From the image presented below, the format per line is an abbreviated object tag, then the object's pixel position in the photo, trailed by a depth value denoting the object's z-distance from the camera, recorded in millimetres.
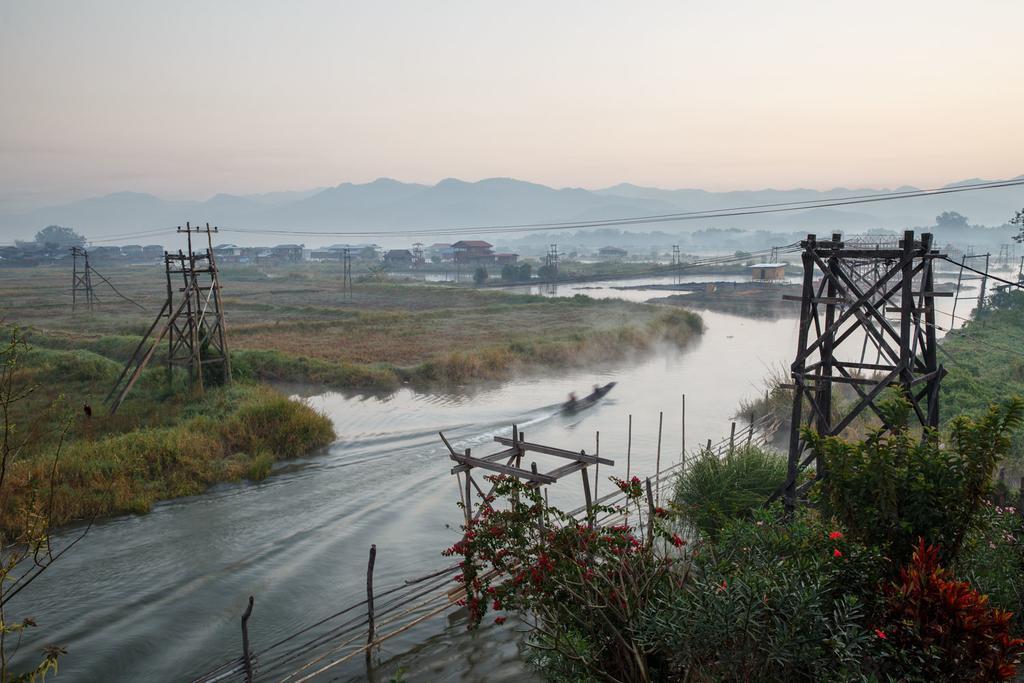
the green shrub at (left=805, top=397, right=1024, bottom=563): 5863
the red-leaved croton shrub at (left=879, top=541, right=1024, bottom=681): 4641
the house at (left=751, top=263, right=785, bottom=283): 79000
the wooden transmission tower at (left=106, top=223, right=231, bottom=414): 20703
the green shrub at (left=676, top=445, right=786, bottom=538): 12047
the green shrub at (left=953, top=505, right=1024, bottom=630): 6520
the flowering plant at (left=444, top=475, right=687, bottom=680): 6367
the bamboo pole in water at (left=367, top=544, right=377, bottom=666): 9195
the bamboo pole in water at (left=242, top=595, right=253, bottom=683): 7815
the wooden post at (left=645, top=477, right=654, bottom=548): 7124
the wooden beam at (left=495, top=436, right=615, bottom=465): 10445
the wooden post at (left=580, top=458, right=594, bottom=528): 7976
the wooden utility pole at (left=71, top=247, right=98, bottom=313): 47291
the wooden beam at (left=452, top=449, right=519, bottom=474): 10323
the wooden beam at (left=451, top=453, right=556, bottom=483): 9555
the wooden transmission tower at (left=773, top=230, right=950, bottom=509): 9836
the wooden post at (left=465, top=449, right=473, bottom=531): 10634
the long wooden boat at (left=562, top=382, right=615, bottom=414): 25000
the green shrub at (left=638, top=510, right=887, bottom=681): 4914
